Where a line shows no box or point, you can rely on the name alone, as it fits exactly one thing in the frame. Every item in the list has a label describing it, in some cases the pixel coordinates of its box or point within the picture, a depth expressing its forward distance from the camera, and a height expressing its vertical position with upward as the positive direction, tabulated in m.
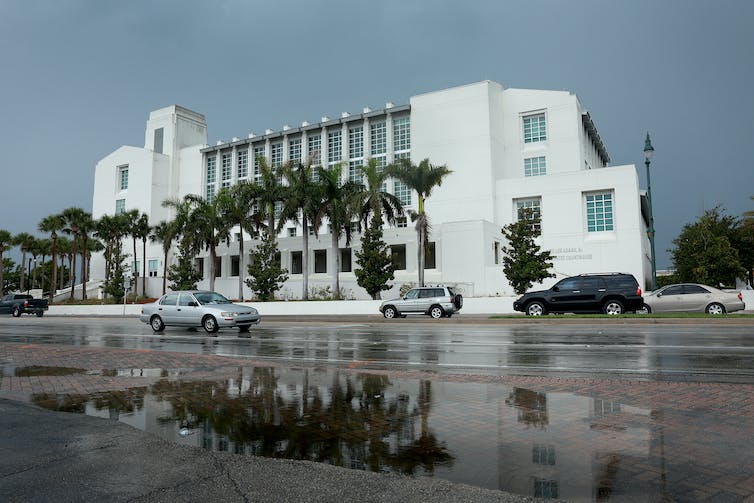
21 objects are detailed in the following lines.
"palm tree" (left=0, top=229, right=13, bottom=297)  70.06 +7.82
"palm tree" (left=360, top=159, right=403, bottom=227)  36.53 +6.55
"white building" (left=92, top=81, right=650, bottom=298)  42.72 +11.41
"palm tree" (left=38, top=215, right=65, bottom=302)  61.22 +8.46
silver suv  26.48 -0.61
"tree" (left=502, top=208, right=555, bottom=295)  32.91 +1.78
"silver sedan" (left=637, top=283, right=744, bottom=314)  22.61 -0.60
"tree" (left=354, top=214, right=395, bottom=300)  36.50 +2.06
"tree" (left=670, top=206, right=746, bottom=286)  35.75 +2.03
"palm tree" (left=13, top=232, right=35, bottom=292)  74.62 +8.09
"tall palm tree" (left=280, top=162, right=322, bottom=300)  38.44 +7.17
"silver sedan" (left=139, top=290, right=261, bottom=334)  19.06 -0.67
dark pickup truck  42.66 -0.66
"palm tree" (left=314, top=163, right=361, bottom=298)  38.19 +6.80
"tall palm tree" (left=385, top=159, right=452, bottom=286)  36.03 +7.77
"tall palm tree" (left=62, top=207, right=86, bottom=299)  60.56 +8.90
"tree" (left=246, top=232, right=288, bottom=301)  40.56 +1.74
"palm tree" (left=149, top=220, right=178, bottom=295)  46.75 +5.61
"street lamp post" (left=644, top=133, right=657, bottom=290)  27.31 +5.11
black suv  22.48 -0.32
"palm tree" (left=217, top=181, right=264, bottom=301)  41.91 +7.21
